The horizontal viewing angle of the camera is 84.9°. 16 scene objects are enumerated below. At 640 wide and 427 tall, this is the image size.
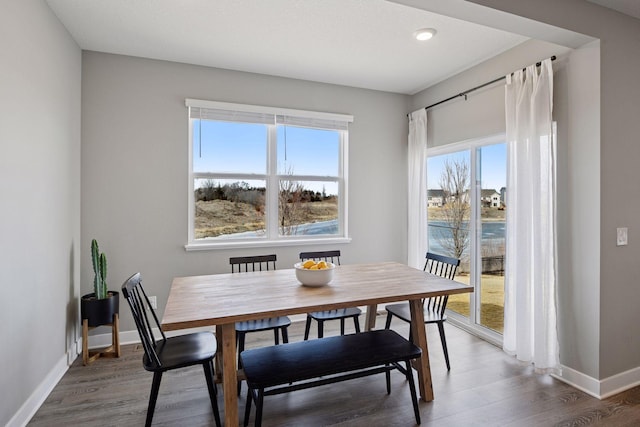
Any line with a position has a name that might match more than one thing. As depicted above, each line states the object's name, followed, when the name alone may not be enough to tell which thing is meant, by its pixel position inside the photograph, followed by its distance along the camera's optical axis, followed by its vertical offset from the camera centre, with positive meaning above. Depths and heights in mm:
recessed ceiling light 2779 +1474
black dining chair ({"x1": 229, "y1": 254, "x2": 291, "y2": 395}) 2467 -802
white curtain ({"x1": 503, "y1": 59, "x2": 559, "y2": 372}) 2621 -40
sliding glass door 3352 -59
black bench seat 1844 -838
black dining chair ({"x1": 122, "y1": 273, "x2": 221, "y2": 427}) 1878 -800
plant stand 2863 -1095
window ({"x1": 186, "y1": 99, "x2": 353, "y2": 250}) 3621 +450
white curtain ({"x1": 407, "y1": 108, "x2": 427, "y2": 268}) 4062 +296
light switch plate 2447 -141
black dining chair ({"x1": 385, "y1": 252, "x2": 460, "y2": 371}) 2719 -789
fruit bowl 2295 -396
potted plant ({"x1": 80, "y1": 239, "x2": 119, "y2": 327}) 2877 -705
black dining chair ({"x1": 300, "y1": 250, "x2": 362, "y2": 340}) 2723 -787
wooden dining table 1793 -477
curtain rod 3130 +1244
